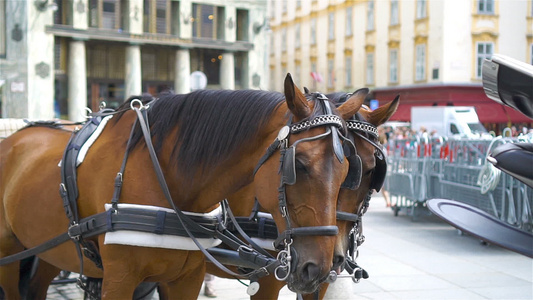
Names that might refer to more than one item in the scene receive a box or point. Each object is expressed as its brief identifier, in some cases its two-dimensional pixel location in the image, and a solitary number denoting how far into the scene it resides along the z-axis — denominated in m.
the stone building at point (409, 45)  31.58
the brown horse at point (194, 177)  2.65
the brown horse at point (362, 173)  2.90
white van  24.98
